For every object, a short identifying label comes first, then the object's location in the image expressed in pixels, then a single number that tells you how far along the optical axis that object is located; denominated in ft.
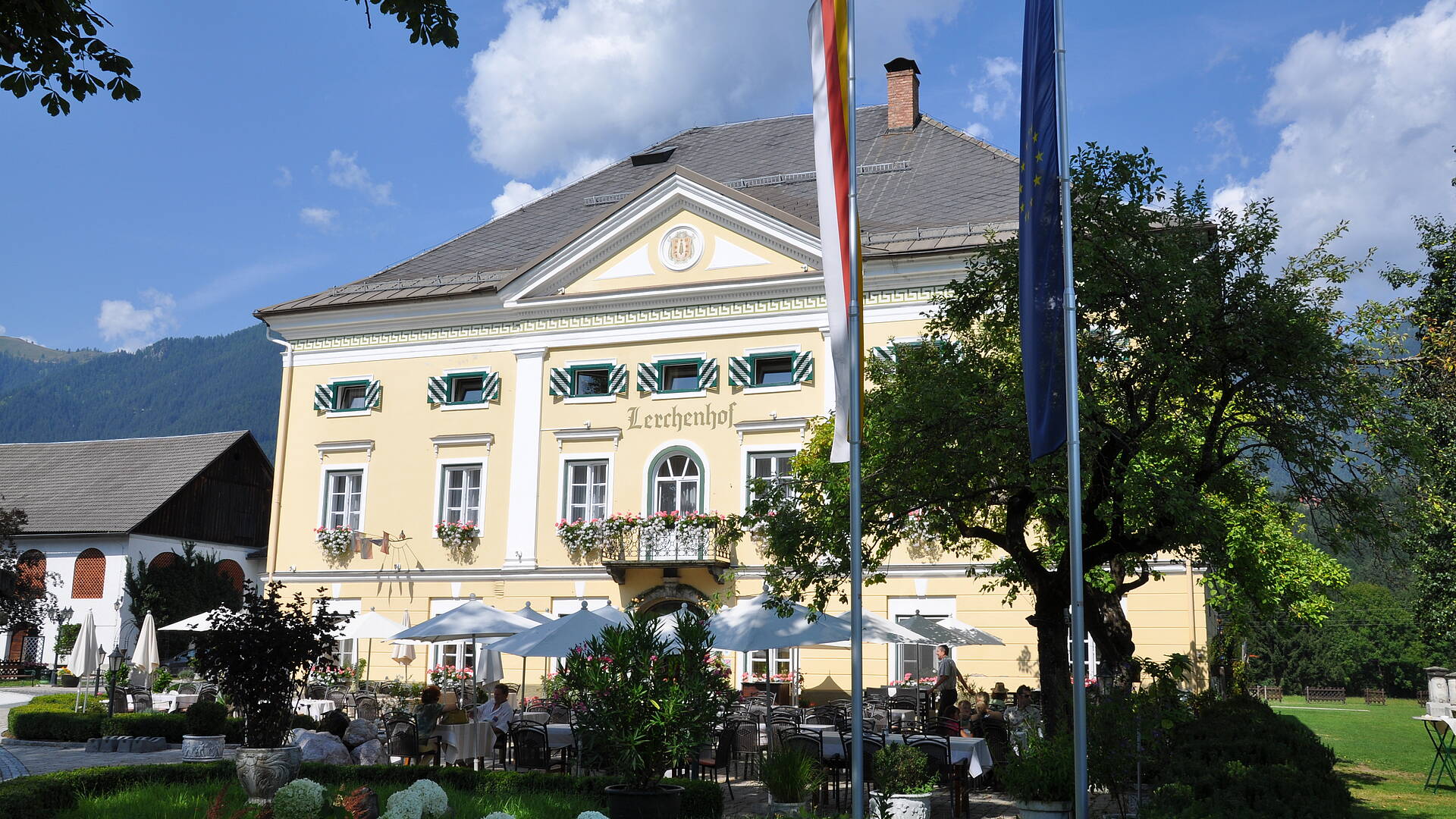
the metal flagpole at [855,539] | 27.78
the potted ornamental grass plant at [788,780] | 38.75
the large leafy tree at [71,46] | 25.68
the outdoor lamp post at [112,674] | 69.54
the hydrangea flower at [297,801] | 30.58
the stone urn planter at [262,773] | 36.04
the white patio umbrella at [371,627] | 71.56
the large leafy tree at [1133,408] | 39.19
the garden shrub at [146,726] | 66.64
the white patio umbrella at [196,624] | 72.13
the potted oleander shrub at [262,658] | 40.60
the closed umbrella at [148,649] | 80.33
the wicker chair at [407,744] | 51.06
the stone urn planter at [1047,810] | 33.12
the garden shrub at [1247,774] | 29.81
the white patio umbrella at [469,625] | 62.03
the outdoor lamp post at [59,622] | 132.87
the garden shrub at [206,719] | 62.54
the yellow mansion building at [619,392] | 85.46
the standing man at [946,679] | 59.67
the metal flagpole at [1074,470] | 26.68
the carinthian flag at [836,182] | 30.76
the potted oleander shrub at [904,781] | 35.96
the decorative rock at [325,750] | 46.06
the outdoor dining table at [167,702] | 79.56
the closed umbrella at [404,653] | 92.66
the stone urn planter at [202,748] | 56.85
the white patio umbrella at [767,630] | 51.72
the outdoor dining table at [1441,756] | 49.65
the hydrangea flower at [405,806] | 29.53
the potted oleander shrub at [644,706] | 31.71
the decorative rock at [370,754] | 47.24
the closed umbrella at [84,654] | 75.56
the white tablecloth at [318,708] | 73.12
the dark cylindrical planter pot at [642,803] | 32.04
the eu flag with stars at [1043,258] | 30.12
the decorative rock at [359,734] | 49.73
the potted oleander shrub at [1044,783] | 33.24
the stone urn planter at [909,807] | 35.88
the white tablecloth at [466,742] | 52.47
